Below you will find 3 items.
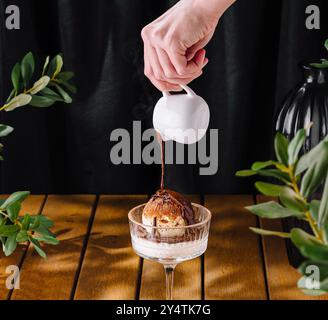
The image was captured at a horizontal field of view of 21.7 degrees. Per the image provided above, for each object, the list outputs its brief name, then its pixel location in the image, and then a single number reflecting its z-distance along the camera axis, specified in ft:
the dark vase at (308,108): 3.65
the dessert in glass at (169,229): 3.33
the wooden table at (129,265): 3.52
